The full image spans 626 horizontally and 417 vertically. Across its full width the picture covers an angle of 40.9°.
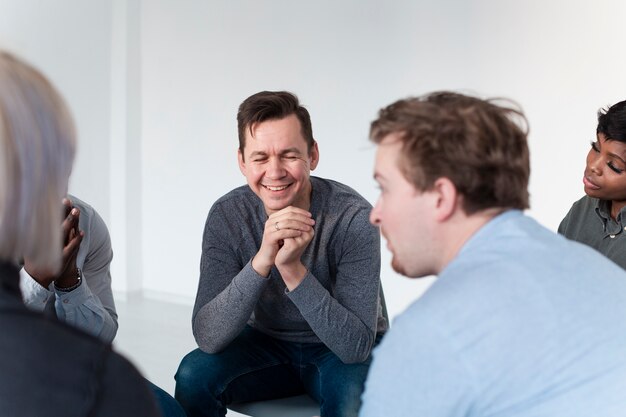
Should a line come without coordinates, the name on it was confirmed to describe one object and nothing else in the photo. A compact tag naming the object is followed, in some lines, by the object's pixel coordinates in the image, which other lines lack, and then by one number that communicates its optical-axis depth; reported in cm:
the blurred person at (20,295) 96
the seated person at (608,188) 236
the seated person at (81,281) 194
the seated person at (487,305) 115
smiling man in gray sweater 217
